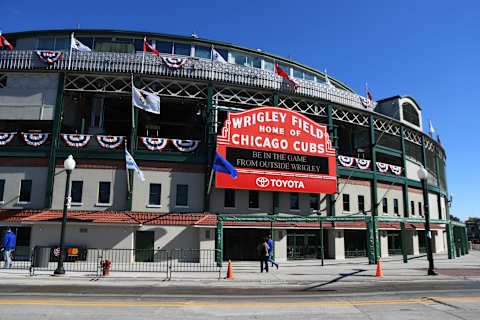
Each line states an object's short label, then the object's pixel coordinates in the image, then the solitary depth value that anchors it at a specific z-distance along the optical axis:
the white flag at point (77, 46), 26.06
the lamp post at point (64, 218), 16.05
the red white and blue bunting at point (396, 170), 34.12
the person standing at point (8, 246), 18.08
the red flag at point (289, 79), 29.38
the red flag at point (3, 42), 25.42
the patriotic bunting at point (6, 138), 24.72
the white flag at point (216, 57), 29.67
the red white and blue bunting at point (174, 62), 26.84
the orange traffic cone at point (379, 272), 17.39
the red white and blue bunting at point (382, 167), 32.91
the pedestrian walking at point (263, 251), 18.64
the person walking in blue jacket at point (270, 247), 19.23
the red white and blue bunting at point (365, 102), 34.06
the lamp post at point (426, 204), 19.19
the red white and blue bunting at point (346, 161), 30.02
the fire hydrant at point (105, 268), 16.05
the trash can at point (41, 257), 17.98
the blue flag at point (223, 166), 22.66
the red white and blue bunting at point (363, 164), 31.28
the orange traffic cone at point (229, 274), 16.34
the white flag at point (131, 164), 22.16
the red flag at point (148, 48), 26.50
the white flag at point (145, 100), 24.06
